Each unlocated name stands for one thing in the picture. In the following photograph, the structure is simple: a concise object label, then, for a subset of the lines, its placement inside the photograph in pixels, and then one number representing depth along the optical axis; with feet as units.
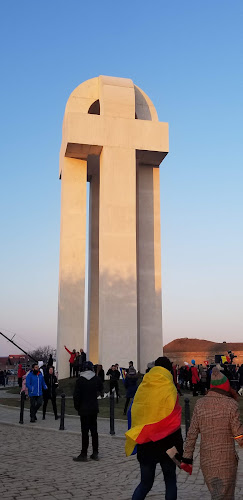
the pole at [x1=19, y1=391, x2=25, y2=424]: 43.52
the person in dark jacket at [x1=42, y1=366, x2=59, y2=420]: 47.09
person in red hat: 13.20
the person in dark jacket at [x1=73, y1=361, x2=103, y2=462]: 27.71
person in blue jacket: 44.65
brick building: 138.00
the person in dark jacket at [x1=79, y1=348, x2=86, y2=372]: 80.28
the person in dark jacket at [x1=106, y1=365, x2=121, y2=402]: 59.63
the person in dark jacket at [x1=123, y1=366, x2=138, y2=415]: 45.62
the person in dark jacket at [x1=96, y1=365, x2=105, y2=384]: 65.33
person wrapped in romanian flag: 15.08
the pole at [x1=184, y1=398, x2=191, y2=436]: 34.35
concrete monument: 88.02
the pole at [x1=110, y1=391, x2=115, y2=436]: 36.73
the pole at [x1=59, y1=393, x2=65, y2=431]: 38.70
